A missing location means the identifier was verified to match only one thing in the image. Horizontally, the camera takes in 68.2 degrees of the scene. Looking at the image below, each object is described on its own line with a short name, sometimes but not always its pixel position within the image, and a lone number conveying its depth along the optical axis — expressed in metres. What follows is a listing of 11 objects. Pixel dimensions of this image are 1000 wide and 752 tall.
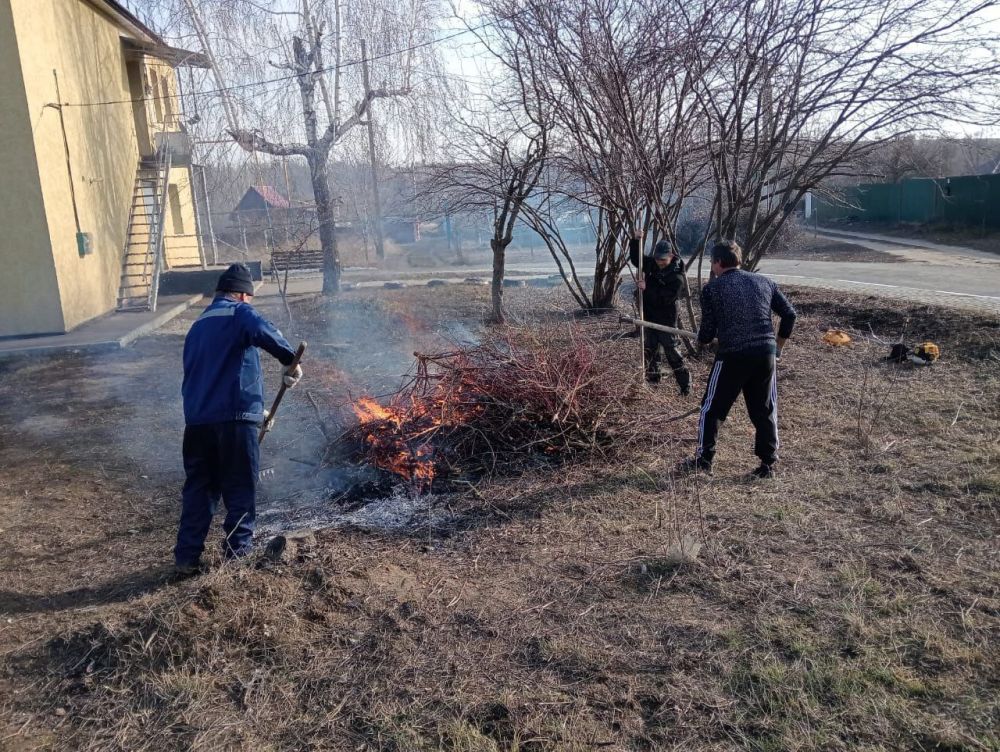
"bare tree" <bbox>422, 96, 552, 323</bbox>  11.11
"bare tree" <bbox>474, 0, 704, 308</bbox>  7.53
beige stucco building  12.48
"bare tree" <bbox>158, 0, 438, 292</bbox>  16.75
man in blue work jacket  4.27
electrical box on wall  14.12
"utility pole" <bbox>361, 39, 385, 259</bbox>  17.30
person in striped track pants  5.23
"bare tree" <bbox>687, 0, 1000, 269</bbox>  7.23
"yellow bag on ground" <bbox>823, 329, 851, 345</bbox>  9.58
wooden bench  21.28
